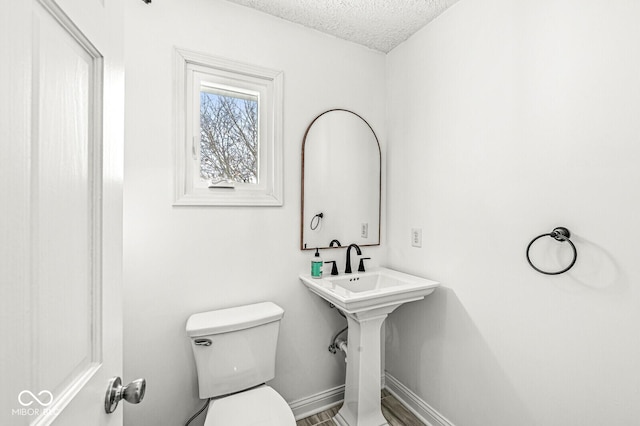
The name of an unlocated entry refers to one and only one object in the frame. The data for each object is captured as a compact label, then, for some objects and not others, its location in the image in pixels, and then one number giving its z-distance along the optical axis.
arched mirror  1.85
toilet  1.26
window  1.53
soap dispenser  1.78
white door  0.35
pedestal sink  1.52
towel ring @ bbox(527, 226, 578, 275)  1.13
